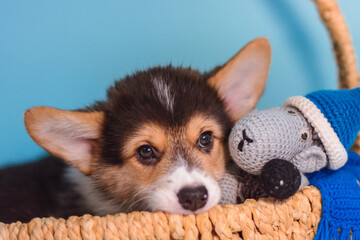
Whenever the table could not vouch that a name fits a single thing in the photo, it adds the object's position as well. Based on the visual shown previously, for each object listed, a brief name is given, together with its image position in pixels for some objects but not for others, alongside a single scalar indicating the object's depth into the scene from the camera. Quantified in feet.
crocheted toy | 1.78
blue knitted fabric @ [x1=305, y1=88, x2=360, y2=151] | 1.82
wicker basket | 1.66
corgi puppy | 1.86
